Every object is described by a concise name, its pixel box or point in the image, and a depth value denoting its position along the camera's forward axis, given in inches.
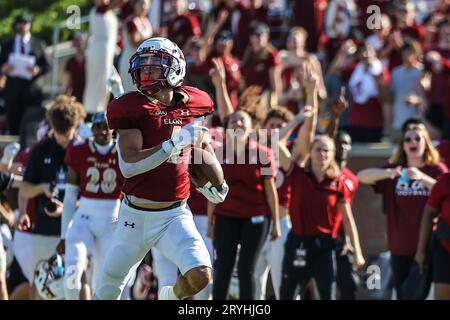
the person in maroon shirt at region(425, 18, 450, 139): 479.5
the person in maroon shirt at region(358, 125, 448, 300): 379.2
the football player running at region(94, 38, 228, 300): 281.3
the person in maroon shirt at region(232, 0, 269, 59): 535.8
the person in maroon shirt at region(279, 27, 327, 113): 490.6
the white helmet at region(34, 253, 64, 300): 365.2
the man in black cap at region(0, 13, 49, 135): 505.4
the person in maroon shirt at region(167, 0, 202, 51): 517.3
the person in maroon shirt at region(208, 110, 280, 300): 365.7
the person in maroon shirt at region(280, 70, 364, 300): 373.4
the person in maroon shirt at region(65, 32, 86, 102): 528.7
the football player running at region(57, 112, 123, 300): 351.9
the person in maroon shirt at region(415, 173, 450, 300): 350.0
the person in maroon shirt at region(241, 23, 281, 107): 493.0
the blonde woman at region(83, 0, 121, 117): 492.7
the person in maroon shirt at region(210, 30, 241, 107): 482.3
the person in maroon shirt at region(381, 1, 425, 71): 508.7
